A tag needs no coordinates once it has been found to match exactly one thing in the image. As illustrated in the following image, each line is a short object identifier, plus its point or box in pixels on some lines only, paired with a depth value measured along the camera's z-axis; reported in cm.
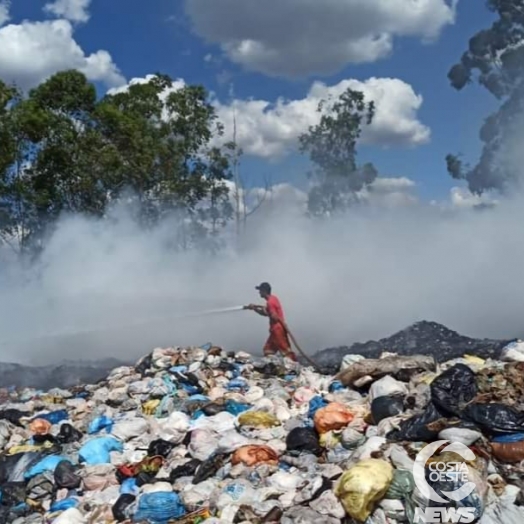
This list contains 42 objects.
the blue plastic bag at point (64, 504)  477
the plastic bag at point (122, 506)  443
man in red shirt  925
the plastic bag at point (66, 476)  497
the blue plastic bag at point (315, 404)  556
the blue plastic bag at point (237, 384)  730
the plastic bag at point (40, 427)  640
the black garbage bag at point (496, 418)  409
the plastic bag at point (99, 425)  606
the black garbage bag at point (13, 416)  673
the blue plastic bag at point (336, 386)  638
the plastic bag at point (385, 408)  497
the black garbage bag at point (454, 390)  450
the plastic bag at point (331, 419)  502
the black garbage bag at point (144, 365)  830
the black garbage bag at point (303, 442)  487
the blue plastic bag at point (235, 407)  604
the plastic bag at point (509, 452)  396
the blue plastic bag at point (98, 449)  534
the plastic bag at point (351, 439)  470
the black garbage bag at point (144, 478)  483
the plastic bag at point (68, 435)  598
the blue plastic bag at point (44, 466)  526
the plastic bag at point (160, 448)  531
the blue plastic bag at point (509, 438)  403
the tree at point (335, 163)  3206
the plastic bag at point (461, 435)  403
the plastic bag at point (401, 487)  372
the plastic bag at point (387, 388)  544
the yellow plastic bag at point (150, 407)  651
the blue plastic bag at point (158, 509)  427
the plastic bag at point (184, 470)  481
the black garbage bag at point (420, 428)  422
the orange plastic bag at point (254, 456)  465
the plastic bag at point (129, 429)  575
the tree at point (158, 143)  2123
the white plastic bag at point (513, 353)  661
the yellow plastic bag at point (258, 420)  542
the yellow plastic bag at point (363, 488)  369
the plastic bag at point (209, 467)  466
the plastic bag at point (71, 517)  443
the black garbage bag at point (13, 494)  502
